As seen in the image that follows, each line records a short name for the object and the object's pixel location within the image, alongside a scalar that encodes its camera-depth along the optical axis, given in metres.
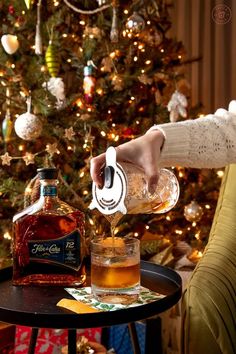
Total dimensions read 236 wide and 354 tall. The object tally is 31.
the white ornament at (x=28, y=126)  1.61
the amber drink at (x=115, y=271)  0.79
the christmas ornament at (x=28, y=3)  1.67
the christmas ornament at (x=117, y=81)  1.82
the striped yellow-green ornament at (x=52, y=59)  1.73
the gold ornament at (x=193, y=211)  1.93
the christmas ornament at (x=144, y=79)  1.88
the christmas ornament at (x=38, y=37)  1.71
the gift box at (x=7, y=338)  1.55
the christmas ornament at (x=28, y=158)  1.70
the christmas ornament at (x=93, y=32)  1.84
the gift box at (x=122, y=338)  1.50
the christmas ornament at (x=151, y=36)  1.99
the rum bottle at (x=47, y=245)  0.92
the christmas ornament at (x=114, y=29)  1.80
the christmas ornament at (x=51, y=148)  1.68
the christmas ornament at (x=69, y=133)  1.70
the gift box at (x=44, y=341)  1.44
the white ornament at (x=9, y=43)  1.66
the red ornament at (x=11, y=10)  1.83
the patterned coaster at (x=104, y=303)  0.78
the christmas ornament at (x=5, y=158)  1.68
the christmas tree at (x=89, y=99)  1.74
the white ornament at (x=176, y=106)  1.88
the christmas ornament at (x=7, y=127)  1.70
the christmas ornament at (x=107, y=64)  1.84
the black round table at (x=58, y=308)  0.73
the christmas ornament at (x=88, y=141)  1.75
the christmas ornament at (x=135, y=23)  1.83
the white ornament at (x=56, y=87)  1.70
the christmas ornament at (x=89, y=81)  1.77
